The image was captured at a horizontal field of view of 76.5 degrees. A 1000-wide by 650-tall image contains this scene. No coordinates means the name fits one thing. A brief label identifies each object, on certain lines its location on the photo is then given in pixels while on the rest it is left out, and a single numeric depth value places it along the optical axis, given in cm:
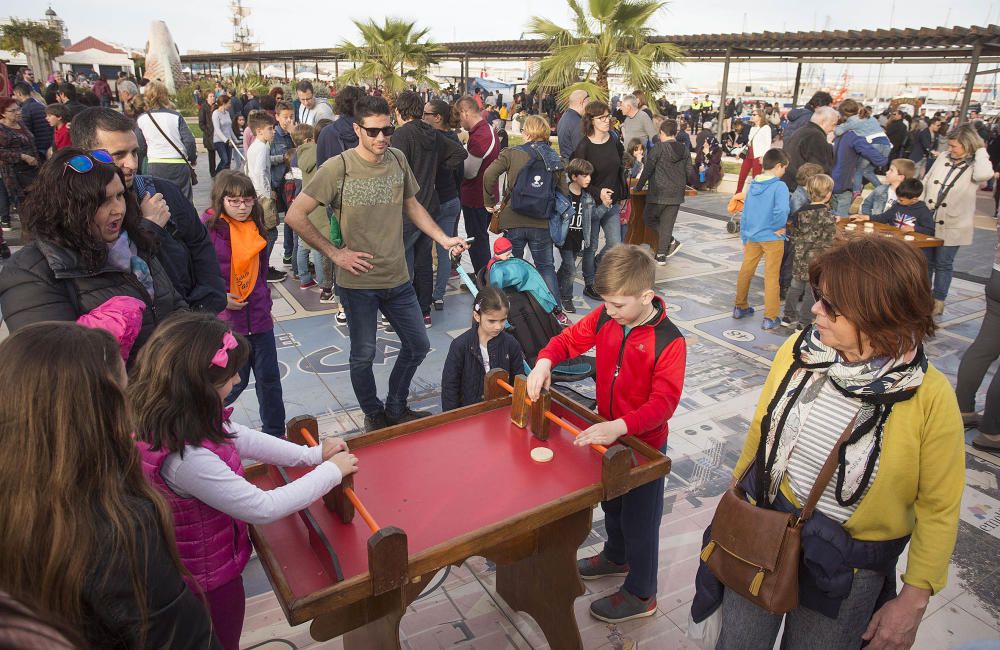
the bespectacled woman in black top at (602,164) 611
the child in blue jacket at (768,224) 559
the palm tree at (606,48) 1111
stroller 372
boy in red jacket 233
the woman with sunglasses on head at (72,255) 200
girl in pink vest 169
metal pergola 1031
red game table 166
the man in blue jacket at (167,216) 256
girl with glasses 336
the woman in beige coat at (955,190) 582
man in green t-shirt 347
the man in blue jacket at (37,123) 853
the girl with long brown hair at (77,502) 116
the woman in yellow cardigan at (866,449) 159
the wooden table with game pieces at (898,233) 575
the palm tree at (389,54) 1427
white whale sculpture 2339
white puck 222
